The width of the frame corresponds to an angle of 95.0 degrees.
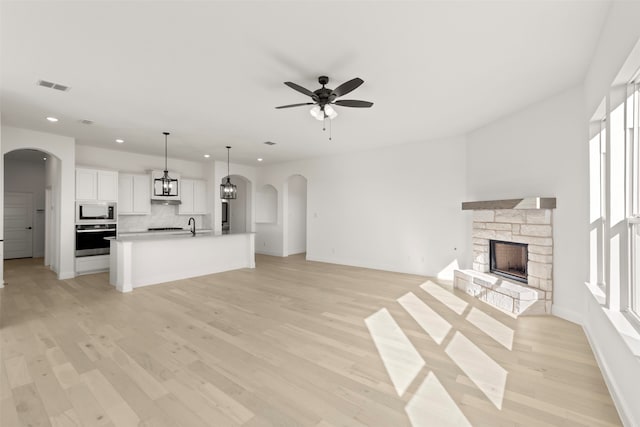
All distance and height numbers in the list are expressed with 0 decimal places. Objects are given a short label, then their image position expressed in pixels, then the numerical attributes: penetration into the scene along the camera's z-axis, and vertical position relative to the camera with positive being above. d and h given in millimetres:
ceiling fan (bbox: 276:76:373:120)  2910 +1224
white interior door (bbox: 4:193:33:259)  8133 -371
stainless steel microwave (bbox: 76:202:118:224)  6090 +3
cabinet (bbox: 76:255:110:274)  6089 -1105
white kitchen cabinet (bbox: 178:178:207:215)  8008 +441
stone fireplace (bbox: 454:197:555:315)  3818 -634
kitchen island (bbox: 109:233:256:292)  5082 -900
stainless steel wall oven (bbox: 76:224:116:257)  6062 -567
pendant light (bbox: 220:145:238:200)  6348 +466
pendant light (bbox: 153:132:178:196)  5551 +560
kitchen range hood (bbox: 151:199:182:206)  7592 +279
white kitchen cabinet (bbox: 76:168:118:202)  6113 +594
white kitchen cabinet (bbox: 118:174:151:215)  7027 +442
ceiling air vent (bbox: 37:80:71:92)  3363 +1491
